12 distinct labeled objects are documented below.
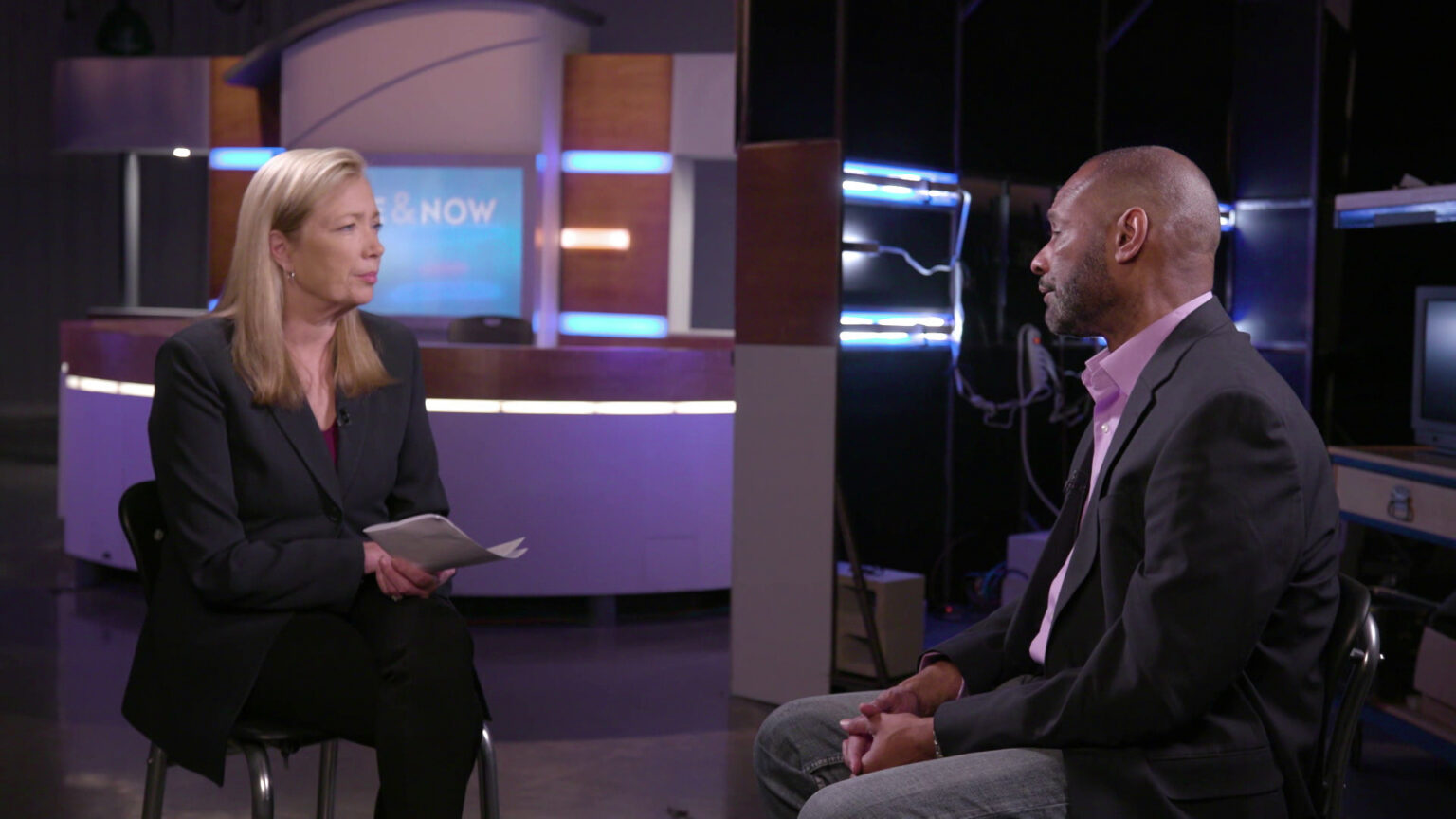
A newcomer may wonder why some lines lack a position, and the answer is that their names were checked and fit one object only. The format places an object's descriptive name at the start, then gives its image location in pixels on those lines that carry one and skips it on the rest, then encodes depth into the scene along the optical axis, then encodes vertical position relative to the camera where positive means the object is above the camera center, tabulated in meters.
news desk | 5.55 -0.53
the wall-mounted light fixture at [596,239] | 8.39 +0.52
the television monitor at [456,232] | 8.54 +0.55
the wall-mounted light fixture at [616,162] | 8.30 +0.98
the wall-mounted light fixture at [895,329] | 4.81 +0.01
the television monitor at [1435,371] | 3.95 -0.07
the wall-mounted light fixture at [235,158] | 9.41 +1.06
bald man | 1.55 -0.28
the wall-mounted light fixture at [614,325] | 8.37 +0.00
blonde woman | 2.14 -0.33
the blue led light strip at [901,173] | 4.63 +0.57
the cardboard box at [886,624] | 4.50 -0.95
